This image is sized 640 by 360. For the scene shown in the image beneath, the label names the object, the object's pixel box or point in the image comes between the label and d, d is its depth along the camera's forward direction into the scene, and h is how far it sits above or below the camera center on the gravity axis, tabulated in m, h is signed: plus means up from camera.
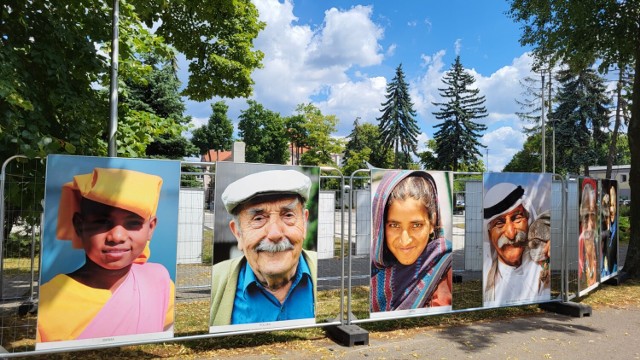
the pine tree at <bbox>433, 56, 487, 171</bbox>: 56.41 +9.89
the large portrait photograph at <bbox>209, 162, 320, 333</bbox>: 5.20 -0.68
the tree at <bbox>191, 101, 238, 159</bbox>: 66.31 +9.59
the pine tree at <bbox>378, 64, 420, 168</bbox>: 62.69 +11.52
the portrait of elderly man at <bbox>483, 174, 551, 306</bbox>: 6.89 -0.71
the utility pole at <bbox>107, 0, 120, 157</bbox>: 6.55 +1.58
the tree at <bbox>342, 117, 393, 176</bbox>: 67.38 +8.34
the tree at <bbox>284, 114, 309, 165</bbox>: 63.93 +9.89
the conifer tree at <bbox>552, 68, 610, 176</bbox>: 44.75 +8.68
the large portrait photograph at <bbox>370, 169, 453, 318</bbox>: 6.02 -0.67
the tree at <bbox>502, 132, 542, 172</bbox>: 53.49 +6.10
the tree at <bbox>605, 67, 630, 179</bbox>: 28.37 +6.11
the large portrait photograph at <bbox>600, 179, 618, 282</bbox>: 8.91 -0.59
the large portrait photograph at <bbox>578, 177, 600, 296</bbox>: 7.81 -0.65
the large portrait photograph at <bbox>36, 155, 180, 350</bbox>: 4.39 -0.67
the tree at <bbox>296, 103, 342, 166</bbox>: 55.78 +7.48
